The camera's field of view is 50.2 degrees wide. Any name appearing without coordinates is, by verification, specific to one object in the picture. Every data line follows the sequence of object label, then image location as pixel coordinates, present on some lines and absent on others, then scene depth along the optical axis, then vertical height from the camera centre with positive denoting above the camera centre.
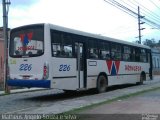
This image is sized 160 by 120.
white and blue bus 7.27 +0.28
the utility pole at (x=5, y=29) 9.62 +2.07
